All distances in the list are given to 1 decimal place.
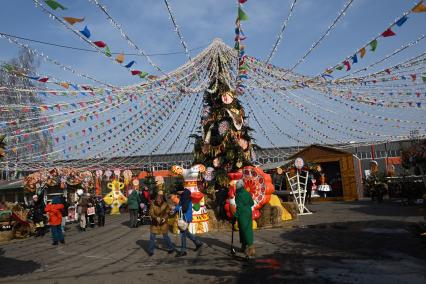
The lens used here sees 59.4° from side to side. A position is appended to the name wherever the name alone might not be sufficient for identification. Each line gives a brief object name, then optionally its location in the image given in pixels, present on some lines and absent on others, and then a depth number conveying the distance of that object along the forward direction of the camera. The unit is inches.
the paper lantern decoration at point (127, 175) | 1029.2
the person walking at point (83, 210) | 663.8
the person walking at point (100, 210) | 709.3
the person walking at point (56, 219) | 484.7
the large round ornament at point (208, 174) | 573.0
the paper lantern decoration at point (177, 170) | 512.3
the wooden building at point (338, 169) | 953.5
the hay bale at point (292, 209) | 594.9
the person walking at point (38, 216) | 650.2
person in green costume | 321.7
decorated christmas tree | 590.2
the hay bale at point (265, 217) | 525.7
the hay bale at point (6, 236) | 613.9
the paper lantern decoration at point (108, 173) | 1056.7
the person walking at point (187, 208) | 376.8
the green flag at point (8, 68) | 359.4
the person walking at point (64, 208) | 516.9
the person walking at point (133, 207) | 625.9
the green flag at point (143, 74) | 446.6
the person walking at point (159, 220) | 370.2
